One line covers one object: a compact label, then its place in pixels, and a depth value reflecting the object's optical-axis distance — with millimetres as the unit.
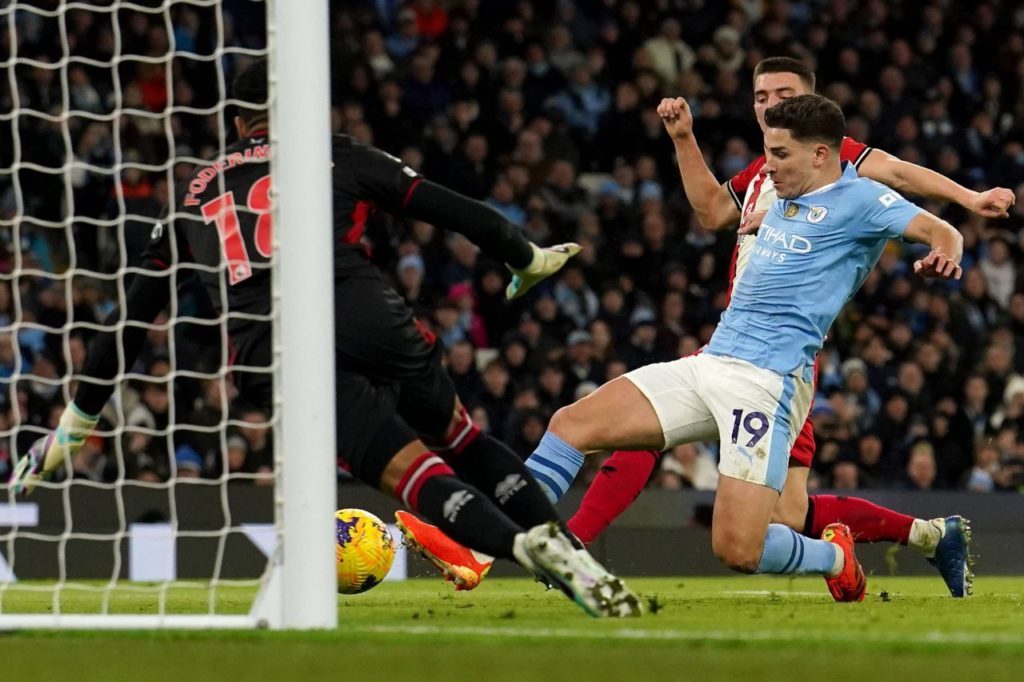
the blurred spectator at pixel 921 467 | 23172
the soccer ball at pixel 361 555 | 11977
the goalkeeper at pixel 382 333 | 9555
